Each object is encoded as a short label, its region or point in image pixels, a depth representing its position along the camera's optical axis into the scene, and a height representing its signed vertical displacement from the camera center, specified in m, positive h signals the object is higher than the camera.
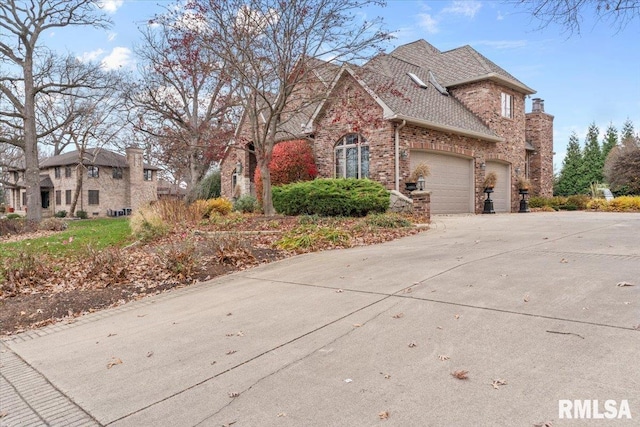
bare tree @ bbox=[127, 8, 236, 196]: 11.29 +4.88
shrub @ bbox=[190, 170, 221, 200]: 26.09 +1.62
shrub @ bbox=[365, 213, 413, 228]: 10.59 -0.30
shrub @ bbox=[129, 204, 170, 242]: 10.84 -0.33
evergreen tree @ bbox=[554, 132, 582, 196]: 37.59 +3.01
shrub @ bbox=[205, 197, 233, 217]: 14.54 +0.18
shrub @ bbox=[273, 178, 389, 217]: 12.26 +0.40
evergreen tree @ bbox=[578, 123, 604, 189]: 36.50 +3.48
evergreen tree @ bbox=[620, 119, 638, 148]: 34.88 +7.10
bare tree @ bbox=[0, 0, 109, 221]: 21.64 +8.10
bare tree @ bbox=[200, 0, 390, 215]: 10.59 +4.62
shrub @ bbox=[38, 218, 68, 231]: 17.83 -0.47
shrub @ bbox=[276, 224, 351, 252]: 8.37 -0.61
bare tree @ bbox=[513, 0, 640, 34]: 5.22 +2.49
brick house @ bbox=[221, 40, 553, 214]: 14.52 +3.17
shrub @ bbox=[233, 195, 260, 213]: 16.33 +0.27
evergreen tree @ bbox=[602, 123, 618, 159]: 40.94 +6.93
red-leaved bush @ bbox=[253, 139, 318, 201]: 16.34 +1.84
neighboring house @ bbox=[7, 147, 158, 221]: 38.53 +3.10
